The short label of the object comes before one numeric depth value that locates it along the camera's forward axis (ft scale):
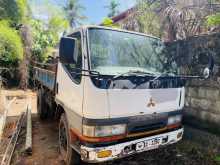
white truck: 6.57
